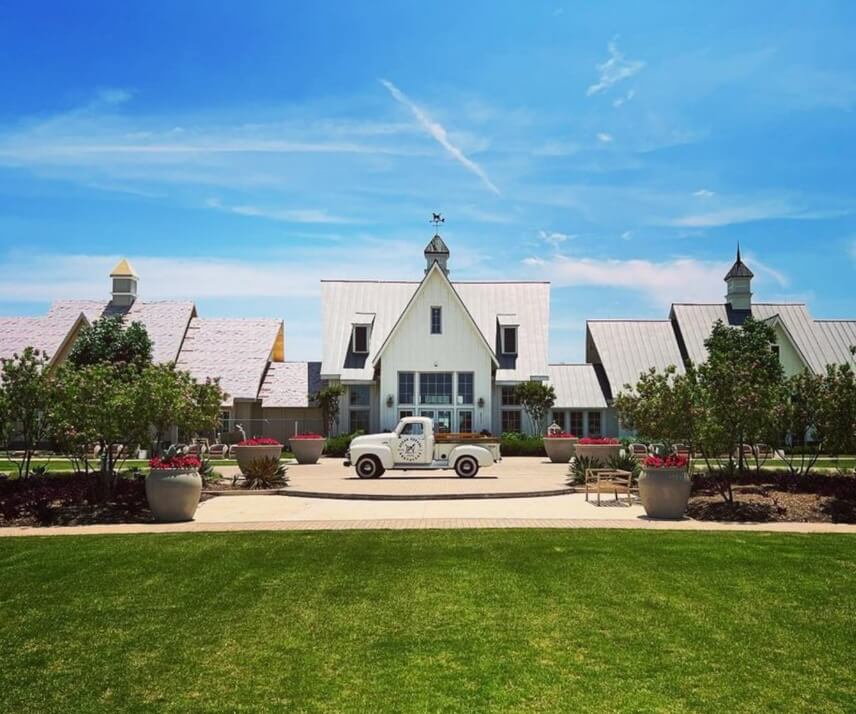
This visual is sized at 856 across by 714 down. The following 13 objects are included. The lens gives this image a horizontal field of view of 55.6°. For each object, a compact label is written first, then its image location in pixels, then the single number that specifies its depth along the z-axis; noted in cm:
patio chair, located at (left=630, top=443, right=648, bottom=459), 3312
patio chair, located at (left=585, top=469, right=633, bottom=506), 1886
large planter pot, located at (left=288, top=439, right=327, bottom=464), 3347
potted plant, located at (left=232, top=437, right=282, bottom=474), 2585
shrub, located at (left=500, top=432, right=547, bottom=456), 3872
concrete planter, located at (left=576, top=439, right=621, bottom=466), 2813
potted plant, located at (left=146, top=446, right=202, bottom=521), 1562
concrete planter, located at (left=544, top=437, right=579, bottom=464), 3444
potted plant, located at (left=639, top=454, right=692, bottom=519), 1605
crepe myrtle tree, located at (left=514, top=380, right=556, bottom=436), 4112
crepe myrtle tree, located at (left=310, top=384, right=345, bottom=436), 4162
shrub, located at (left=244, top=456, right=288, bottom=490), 2205
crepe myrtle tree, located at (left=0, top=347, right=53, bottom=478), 1822
